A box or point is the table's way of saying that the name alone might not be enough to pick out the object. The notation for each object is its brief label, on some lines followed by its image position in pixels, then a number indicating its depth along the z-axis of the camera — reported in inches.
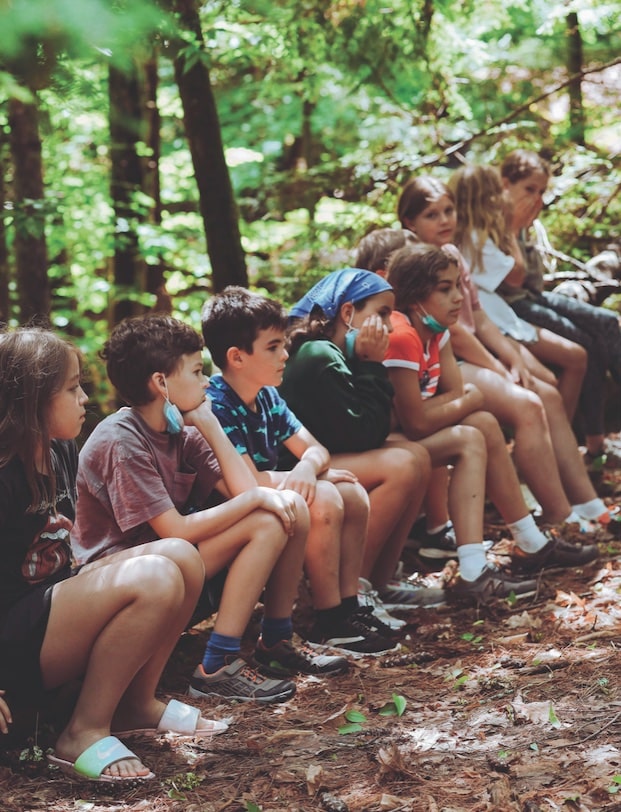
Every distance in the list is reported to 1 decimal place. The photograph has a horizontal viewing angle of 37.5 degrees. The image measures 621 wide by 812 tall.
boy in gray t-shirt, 115.6
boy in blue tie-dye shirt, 137.9
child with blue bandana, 152.7
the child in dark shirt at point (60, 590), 99.0
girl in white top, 209.9
